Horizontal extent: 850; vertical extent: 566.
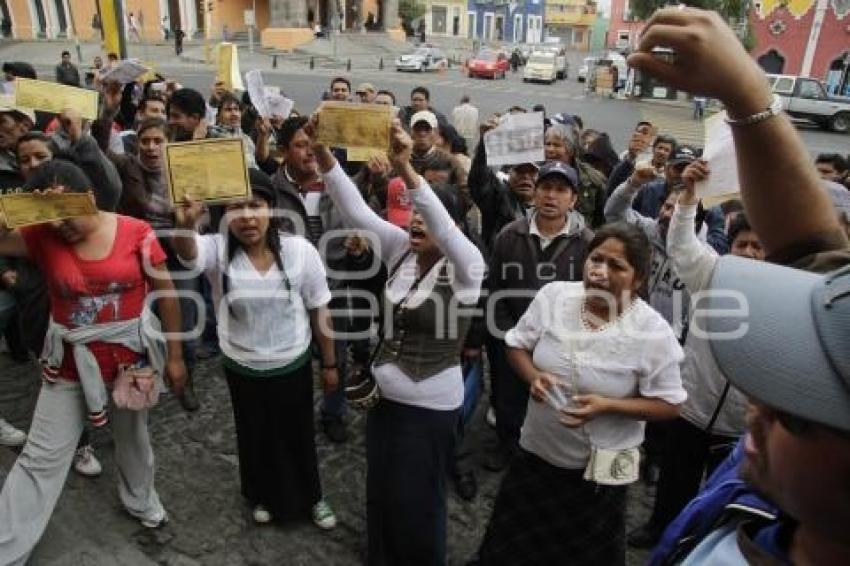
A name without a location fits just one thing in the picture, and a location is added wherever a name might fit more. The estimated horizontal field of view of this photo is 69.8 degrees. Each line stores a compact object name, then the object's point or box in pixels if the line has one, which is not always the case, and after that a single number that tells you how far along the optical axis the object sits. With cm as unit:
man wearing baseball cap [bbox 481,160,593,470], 360
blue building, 7294
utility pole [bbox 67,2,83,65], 3838
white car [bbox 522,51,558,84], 3547
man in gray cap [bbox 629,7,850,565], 82
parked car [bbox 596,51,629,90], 3141
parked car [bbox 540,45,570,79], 3879
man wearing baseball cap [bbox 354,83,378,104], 806
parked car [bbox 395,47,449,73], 3559
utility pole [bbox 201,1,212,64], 3862
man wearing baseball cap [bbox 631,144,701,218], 425
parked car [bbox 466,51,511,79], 3477
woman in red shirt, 285
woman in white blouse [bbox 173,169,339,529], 302
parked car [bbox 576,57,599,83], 3412
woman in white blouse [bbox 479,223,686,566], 245
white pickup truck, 2227
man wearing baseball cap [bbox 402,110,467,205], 463
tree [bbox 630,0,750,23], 2492
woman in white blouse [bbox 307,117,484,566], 264
